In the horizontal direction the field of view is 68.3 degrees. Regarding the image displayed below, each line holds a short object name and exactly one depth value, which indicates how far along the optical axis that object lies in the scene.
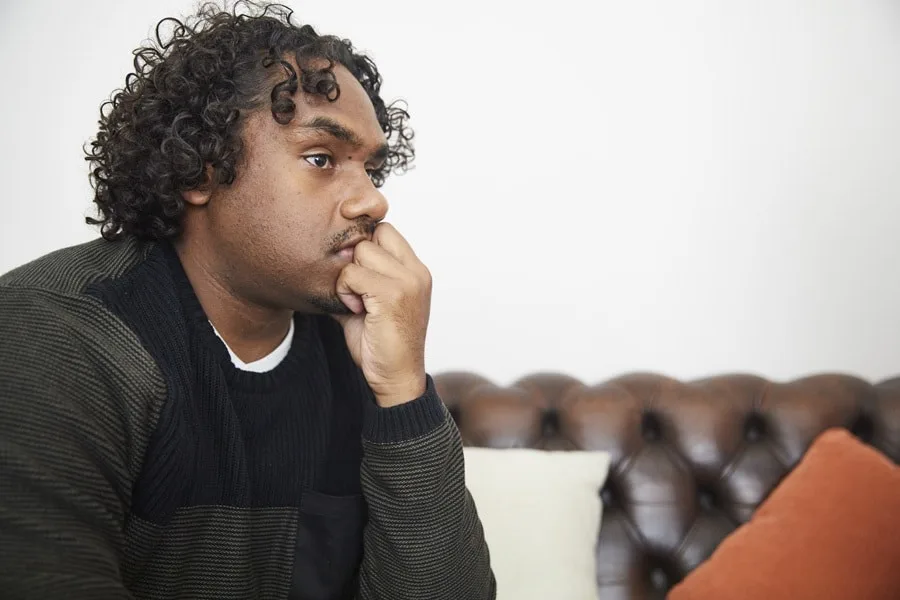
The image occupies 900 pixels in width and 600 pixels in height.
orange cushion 1.33
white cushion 1.45
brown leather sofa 1.60
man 0.97
